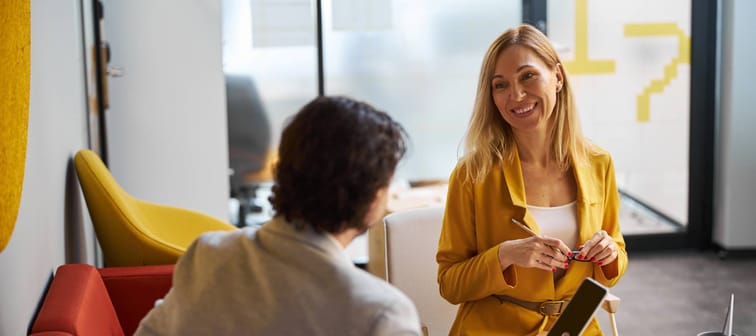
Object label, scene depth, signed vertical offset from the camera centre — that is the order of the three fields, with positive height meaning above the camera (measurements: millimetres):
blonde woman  2316 -452
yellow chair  3078 -635
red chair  1903 -681
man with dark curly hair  1298 -328
